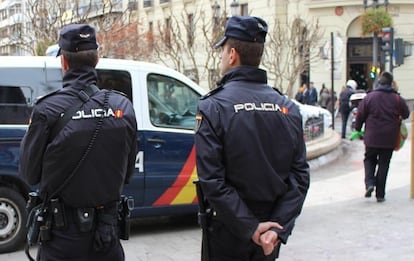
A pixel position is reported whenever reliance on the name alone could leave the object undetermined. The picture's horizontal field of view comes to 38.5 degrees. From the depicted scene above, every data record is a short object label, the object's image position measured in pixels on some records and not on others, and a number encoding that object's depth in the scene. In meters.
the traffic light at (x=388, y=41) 21.12
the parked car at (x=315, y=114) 16.25
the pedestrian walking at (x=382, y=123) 8.38
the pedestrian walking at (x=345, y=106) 18.55
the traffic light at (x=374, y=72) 24.20
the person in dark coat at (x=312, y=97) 26.45
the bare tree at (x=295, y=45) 23.38
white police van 6.09
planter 26.91
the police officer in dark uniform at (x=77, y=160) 3.15
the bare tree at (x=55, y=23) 16.34
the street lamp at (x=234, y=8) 24.34
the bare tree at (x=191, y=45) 20.48
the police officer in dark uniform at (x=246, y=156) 2.94
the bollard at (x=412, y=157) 8.52
